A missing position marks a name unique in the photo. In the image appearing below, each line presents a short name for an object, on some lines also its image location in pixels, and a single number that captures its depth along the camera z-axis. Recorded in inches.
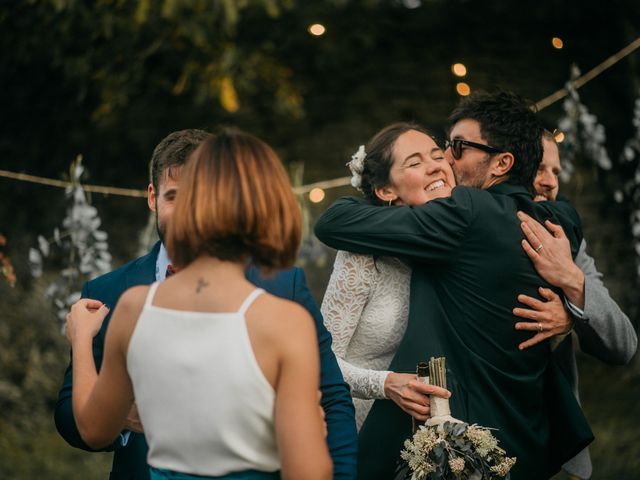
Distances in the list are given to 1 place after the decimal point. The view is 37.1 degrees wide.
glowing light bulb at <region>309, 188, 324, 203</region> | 250.7
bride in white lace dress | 111.8
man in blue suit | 86.8
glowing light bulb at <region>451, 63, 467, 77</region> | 221.7
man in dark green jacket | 107.7
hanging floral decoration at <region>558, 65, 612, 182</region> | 232.5
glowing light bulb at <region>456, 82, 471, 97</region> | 255.3
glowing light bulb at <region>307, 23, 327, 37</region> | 240.8
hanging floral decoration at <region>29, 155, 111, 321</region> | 217.5
